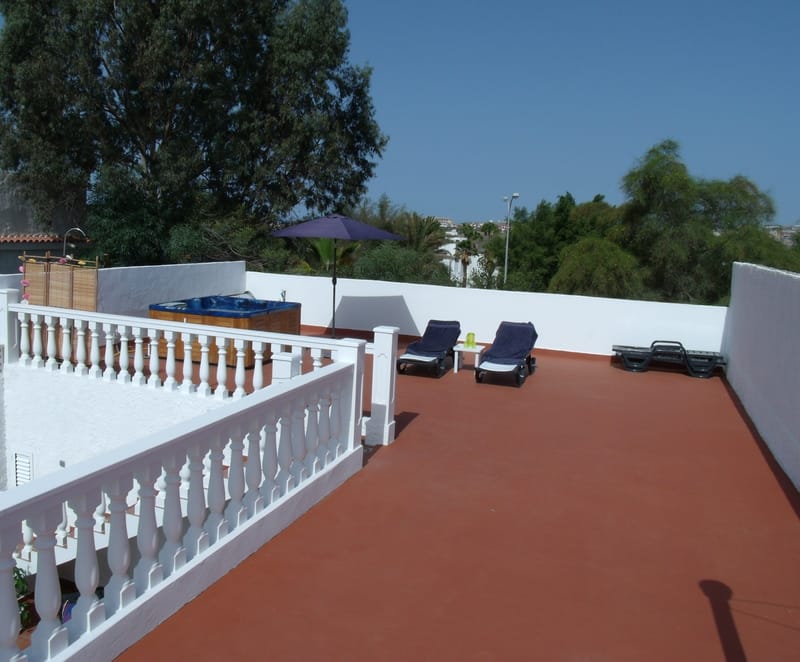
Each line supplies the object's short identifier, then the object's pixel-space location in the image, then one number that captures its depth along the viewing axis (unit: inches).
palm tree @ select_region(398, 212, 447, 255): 1224.8
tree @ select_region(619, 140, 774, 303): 677.3
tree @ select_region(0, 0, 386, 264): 781.9
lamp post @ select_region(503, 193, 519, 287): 1161.7
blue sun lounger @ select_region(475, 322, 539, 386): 340.5
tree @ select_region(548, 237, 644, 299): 686.5
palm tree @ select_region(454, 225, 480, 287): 1415.2
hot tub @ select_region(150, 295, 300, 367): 354.9
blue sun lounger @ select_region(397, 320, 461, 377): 354.0
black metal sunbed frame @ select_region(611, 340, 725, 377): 386.0
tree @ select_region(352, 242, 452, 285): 653.3
